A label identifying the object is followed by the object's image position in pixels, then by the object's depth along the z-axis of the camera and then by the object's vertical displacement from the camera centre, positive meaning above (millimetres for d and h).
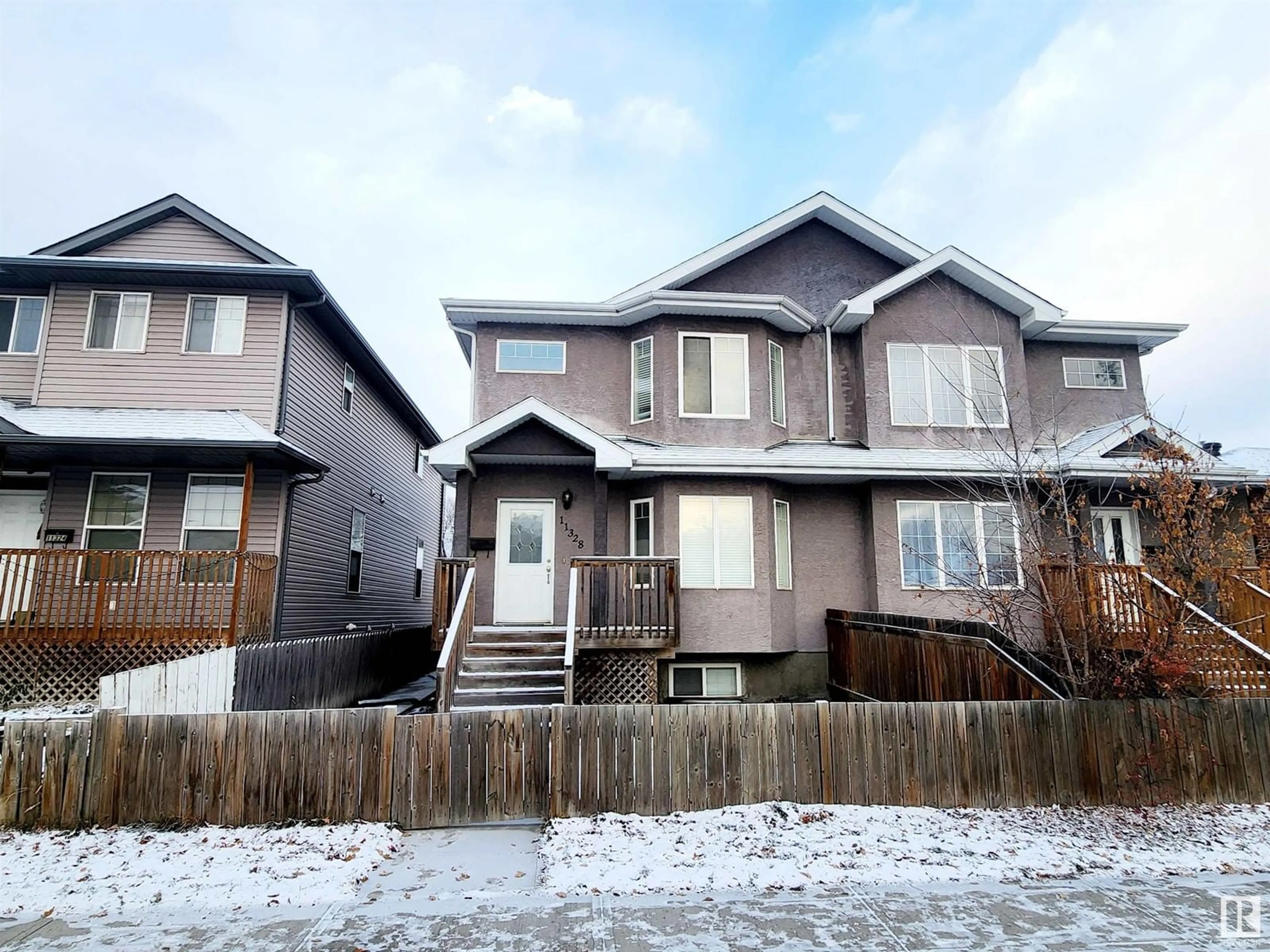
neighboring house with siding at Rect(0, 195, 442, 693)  10680 +2853
